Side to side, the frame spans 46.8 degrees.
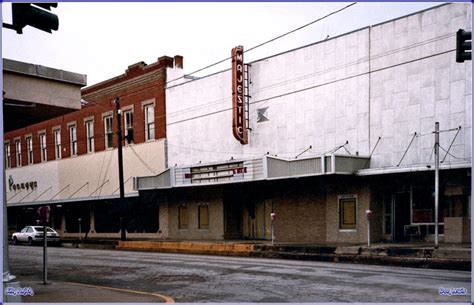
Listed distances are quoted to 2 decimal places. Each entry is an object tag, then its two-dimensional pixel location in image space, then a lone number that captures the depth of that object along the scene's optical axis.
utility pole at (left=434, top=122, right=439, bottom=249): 16.36
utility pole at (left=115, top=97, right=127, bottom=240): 29.59
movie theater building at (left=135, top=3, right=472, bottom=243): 19.14
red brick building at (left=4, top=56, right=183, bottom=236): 32.06
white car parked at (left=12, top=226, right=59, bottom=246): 33.73
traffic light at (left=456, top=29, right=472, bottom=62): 11.23
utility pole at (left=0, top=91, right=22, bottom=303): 7.69
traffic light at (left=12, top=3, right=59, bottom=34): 7.63
